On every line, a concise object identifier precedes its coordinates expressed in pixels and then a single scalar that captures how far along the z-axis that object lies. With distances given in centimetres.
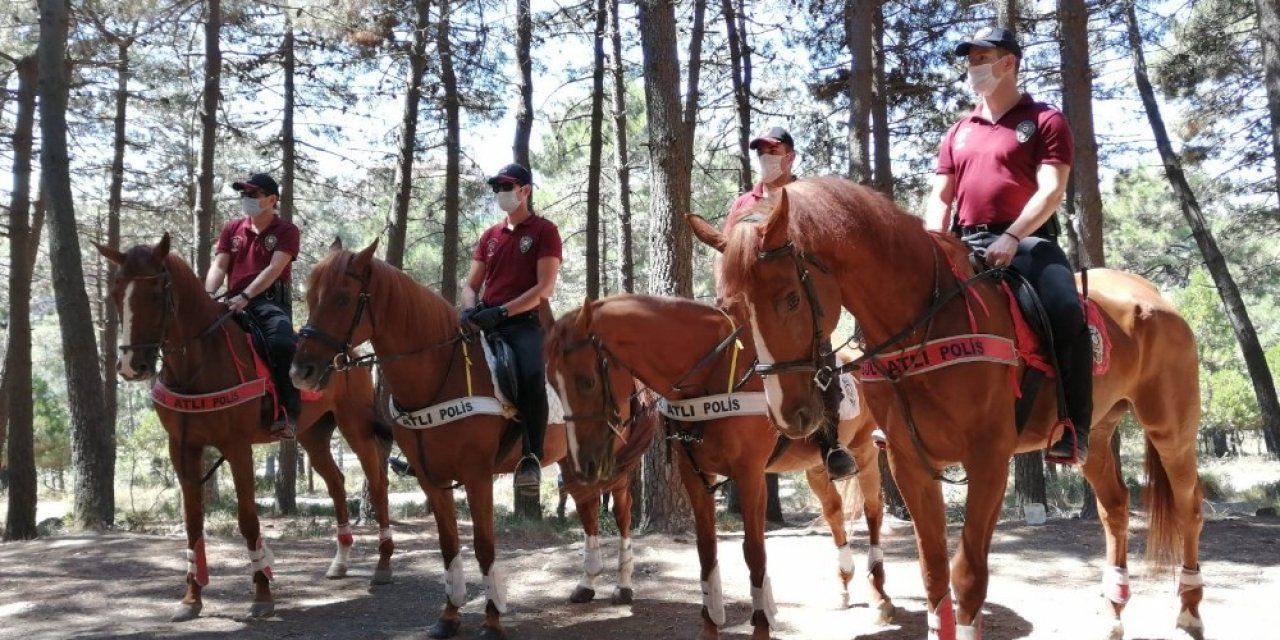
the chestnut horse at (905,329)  364
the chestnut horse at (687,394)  552
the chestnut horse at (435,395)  624
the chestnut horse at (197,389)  697
